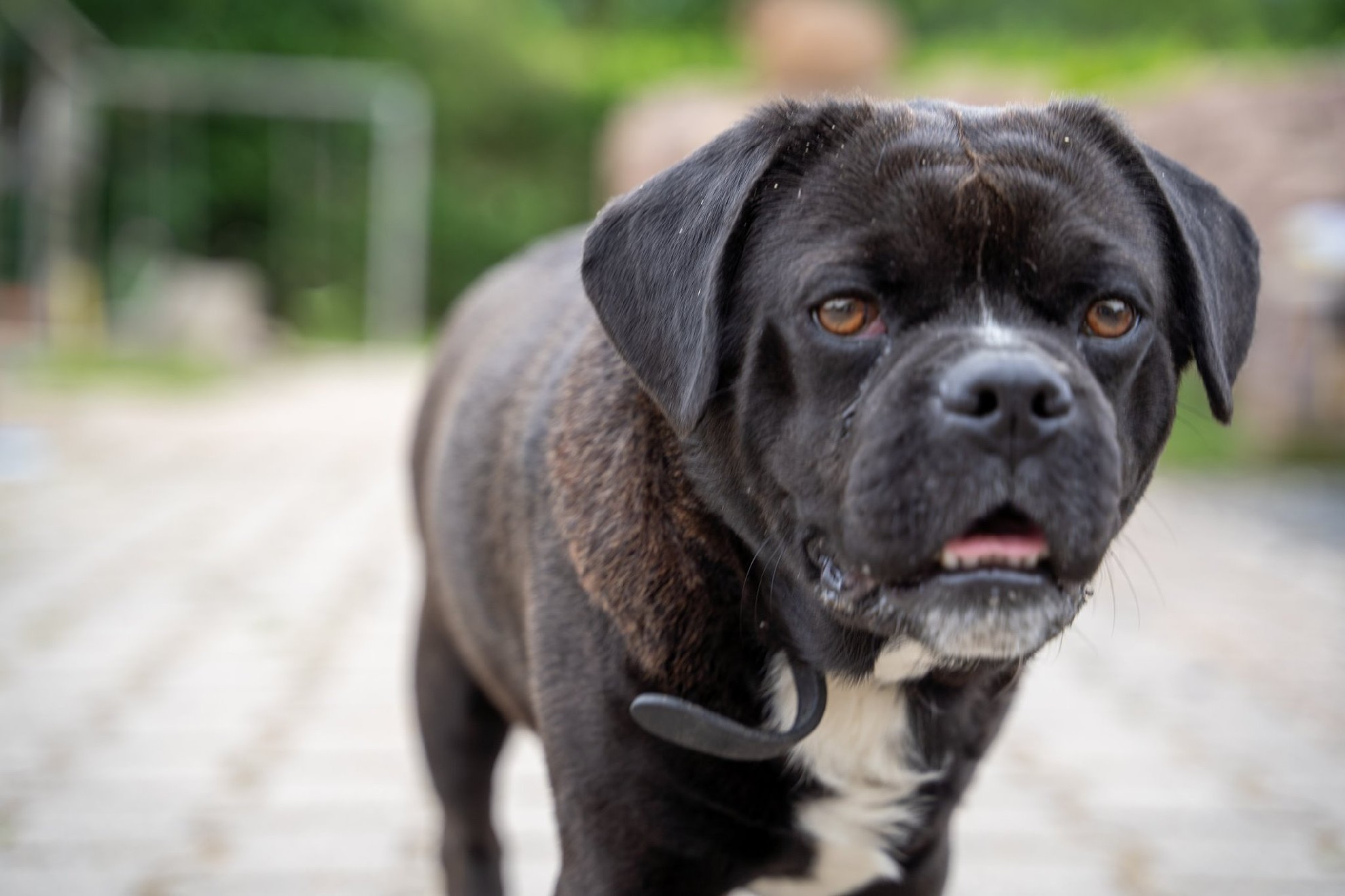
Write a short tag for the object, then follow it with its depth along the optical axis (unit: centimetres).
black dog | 139
